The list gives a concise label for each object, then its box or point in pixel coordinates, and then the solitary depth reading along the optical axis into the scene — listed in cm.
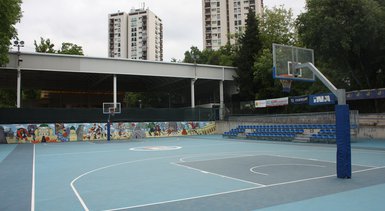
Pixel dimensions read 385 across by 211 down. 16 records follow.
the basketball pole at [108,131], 3347
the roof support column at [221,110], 4097
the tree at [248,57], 4238
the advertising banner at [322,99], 2788
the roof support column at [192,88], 4023
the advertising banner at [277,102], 3368
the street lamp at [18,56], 3169
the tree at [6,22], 2620
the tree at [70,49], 5632
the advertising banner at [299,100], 3101
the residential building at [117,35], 14575
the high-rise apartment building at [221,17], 11112
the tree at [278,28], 4638
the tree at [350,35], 2581
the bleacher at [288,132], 2404
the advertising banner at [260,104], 3604
